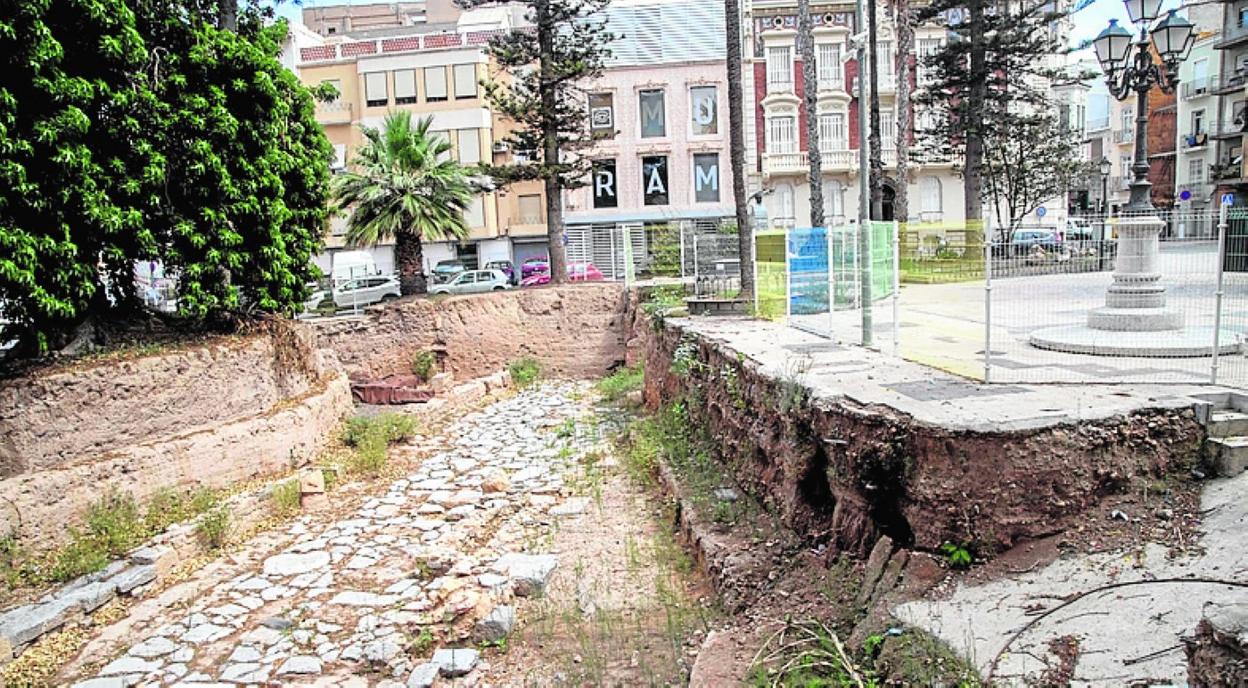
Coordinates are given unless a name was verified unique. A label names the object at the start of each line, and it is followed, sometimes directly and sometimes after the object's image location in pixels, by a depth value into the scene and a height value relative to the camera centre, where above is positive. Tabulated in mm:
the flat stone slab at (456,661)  6602 -3126
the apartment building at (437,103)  35781 +6257
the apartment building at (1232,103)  39125 +5307
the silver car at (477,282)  27453 -969
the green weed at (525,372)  19391 -2748
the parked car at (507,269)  32050 -709
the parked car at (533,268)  31678 -685
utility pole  9500 +502
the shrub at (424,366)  18859 -2411
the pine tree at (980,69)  22312 +4248
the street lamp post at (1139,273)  7773 -491
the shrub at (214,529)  9227 -2809
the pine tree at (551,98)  21266 +3732
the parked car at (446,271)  29462 -648
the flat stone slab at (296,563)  8773 -3101
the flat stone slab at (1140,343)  7304 -1061
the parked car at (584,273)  27000 -814
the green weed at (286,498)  10315 -2820
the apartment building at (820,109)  36094 +5274
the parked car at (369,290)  23156 -967
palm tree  19266 +1380
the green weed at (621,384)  16975 -2788
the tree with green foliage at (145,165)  8648 +1164
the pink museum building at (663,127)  36562 +4877
